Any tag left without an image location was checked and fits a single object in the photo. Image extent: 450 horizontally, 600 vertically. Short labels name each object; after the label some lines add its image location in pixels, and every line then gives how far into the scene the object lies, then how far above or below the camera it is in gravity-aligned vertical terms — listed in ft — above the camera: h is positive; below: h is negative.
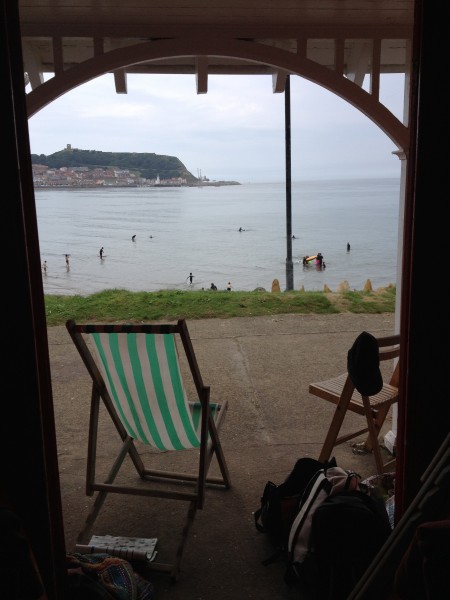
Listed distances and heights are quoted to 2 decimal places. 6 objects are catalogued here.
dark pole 43.70 +1.24
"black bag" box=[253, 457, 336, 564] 8.07 -4.74
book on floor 7.74 -5.21
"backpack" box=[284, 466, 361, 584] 7.07 -4.37
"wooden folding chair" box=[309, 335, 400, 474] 9.52 -3.86
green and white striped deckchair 7.99 -3.23
